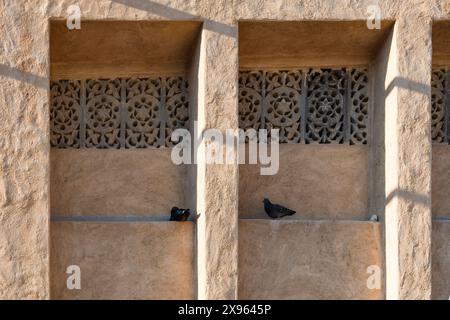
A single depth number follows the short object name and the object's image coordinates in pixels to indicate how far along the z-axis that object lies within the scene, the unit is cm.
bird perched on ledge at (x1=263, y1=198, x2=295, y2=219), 767
